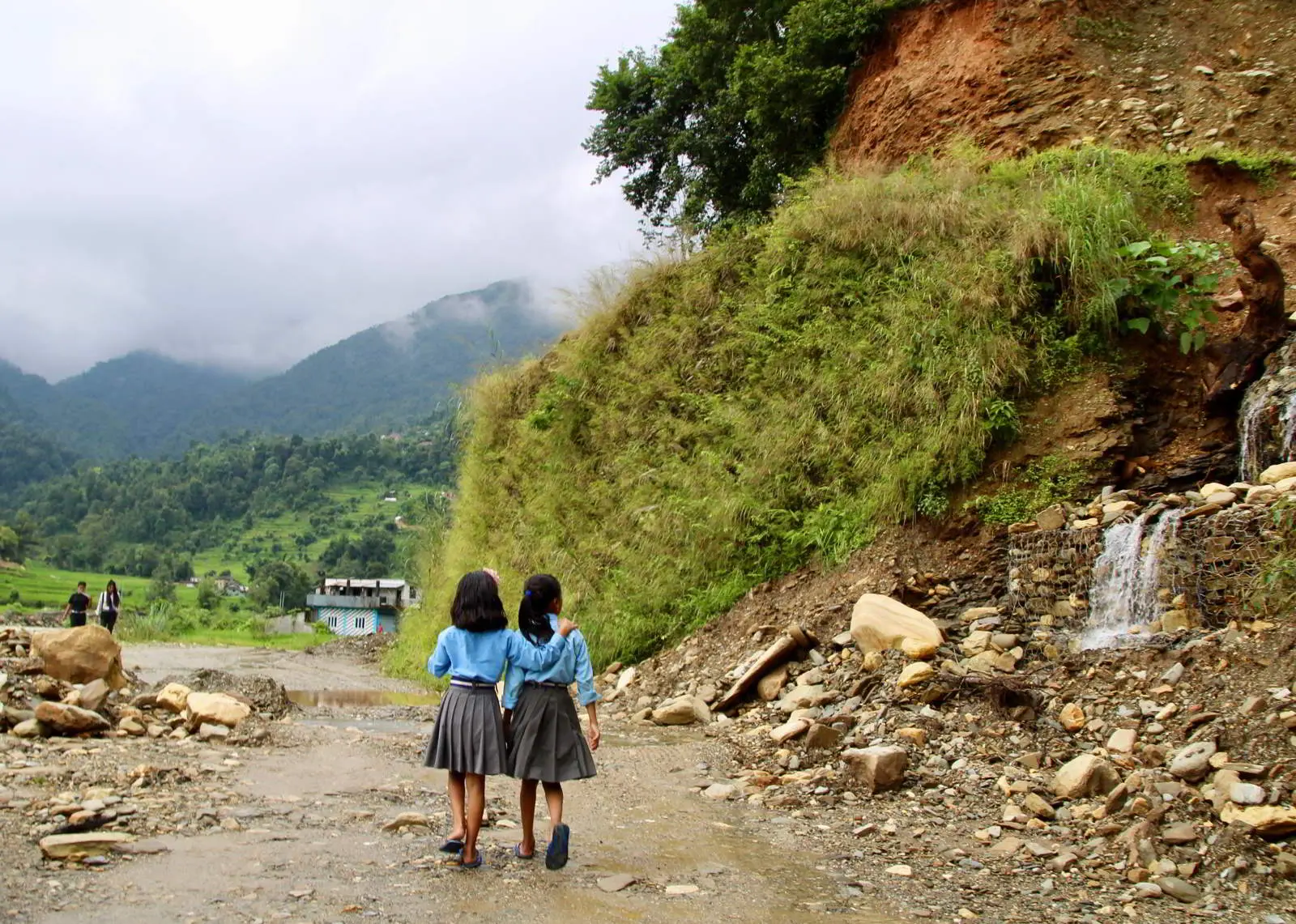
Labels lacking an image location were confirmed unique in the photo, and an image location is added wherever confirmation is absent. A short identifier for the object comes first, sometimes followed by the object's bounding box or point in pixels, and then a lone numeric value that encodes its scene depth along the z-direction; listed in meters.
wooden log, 8.71
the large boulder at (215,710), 7.93
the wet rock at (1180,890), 4.07
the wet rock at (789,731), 7.25
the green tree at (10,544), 58.75
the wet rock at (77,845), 4.08
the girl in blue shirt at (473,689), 4.34
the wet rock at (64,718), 7.23
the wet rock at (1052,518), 8.67
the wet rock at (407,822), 4.97
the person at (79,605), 17.64
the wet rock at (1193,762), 4.99
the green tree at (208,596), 47.12
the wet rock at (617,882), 4.11
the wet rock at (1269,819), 4.27
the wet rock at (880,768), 5.85
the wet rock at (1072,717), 6.21
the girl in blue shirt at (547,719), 4.37
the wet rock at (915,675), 7.31
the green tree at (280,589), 51.34
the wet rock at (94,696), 7.76
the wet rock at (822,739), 6.82
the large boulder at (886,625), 8.09
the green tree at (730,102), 14.94
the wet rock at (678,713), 8.78
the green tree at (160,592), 48.01
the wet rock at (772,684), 8.56
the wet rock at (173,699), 8.31
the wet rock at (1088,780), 5.27
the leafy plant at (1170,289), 9.93
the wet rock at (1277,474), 7.67
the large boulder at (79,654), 8.75
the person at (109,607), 20.33
